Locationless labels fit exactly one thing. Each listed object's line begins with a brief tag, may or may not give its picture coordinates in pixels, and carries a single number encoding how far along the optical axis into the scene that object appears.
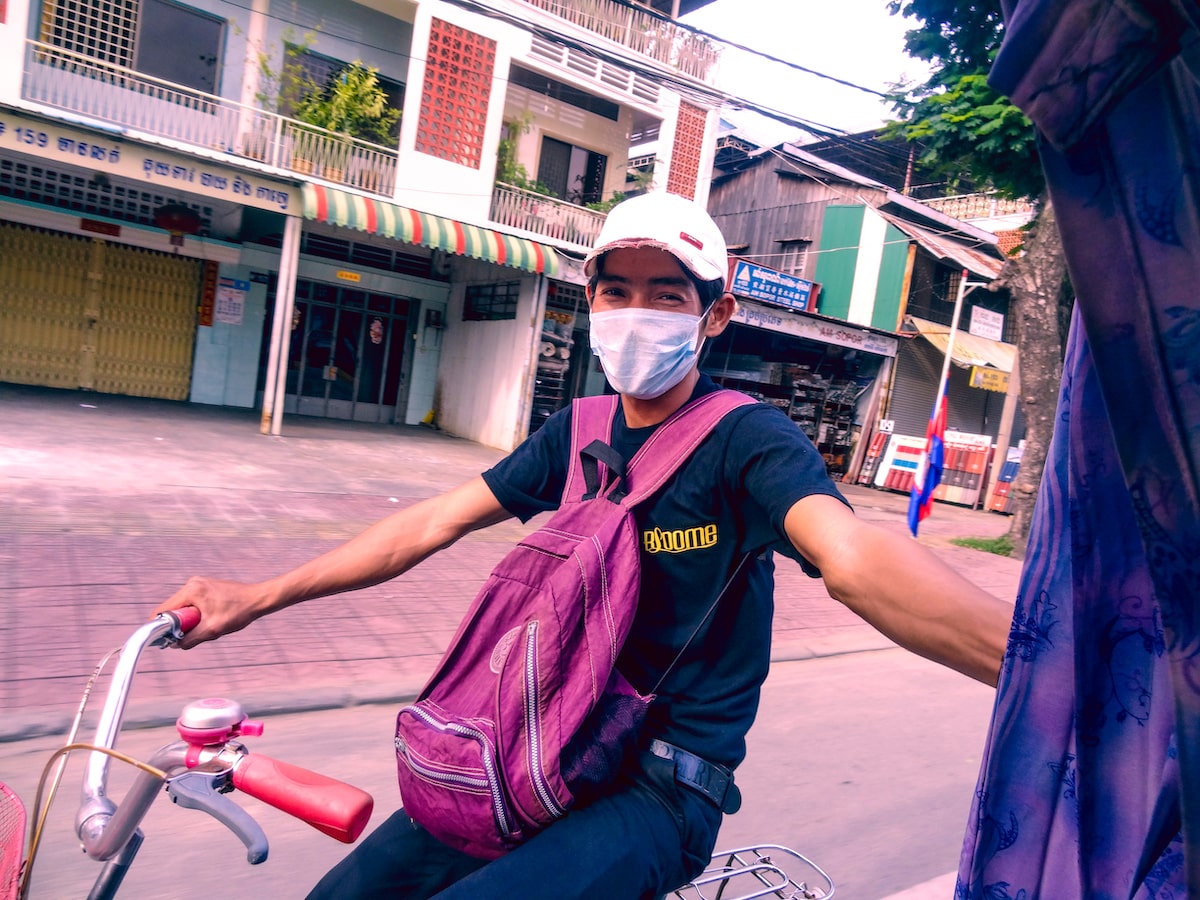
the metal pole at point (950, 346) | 11.12
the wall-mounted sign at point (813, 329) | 16.17
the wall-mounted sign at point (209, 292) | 14.60
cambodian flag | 10.23
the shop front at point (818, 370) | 18.03
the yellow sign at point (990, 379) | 19.53
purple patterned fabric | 0.69
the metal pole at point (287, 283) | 12.11
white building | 12.11
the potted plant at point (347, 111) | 13.27
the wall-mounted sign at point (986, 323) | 19.73
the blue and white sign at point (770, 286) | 16.50
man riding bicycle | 1.25
